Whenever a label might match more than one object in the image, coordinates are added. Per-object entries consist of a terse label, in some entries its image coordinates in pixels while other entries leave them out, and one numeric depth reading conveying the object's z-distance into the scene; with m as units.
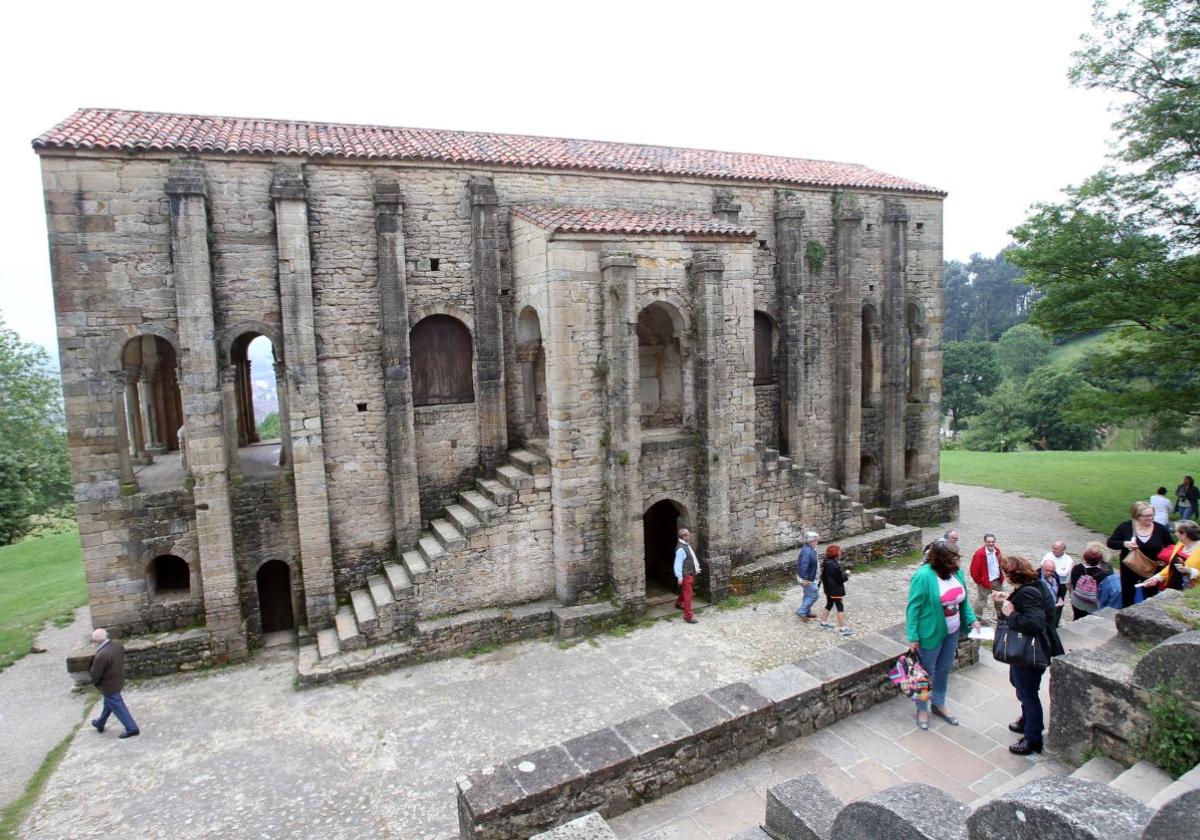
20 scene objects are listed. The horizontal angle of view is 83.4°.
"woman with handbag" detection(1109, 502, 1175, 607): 8.80
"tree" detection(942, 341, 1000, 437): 51.97
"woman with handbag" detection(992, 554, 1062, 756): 6.02
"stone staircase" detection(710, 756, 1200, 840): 3.01
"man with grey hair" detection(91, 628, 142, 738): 9.51
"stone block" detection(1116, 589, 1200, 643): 6.13
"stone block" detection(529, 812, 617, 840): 4.40
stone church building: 11.66
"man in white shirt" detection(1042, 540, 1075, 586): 9.77
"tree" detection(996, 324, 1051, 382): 56.09
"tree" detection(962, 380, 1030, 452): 40.63
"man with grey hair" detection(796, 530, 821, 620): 12.20
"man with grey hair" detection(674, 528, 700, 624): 12.47
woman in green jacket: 6.76
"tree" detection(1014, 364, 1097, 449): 38.97
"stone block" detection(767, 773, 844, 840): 4.49
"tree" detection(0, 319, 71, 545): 22.64
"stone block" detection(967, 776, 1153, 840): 3.01
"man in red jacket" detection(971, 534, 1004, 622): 10.76
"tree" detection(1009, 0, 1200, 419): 15.02
